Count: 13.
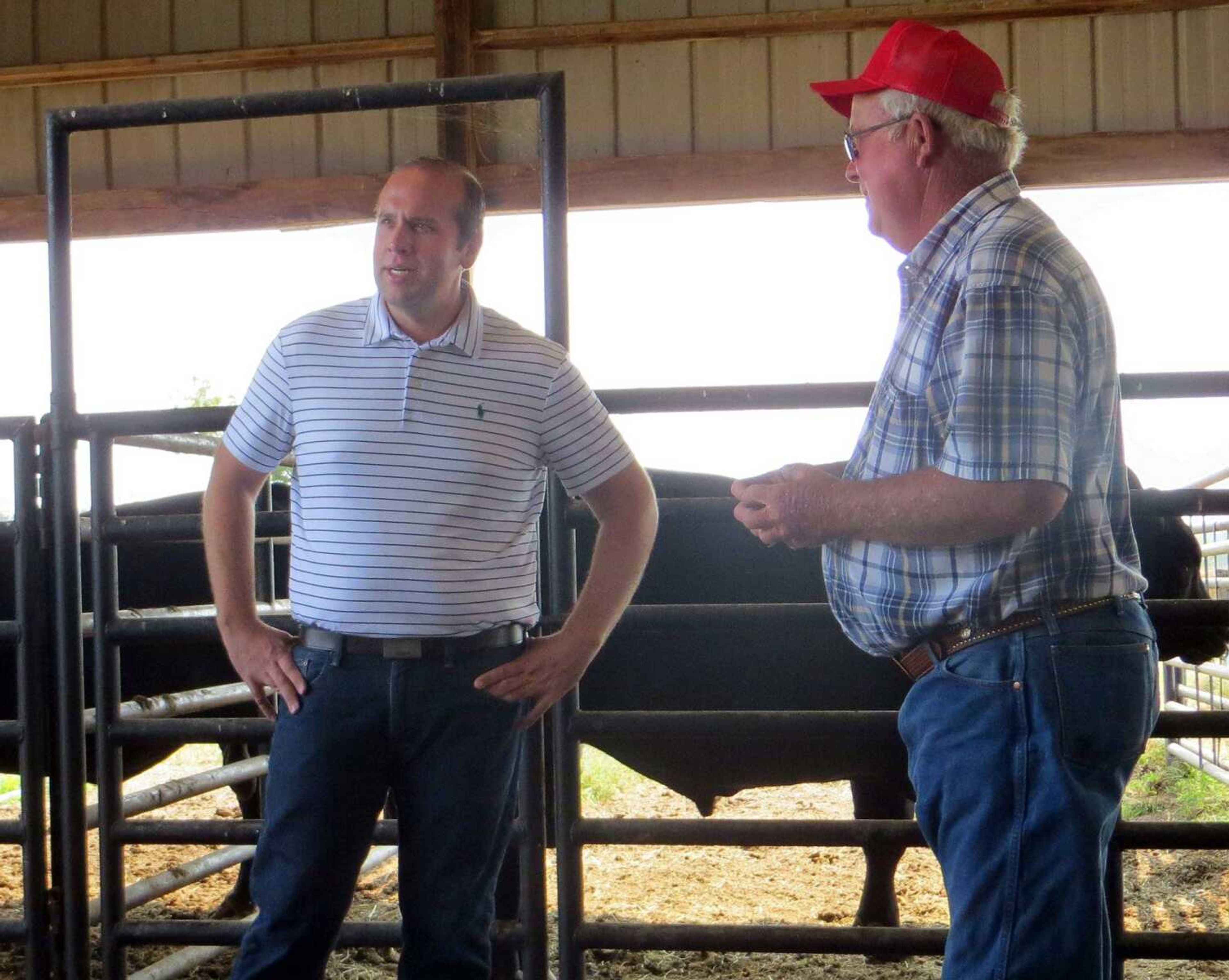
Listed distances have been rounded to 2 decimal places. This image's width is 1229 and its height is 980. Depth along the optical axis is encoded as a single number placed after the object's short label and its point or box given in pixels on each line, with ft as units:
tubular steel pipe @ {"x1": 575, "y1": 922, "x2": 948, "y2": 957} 7.09
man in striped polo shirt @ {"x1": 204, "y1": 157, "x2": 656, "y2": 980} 5.80
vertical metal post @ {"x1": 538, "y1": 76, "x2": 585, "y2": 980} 7.27
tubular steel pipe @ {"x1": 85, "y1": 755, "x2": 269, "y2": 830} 8.52
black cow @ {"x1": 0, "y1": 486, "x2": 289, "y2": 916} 12.04
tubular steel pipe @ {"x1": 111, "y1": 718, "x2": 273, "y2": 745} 7.75
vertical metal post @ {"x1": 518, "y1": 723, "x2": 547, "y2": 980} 7.36
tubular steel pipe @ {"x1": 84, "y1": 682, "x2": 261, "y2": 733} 8.98
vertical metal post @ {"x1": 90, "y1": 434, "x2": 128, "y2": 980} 7.92
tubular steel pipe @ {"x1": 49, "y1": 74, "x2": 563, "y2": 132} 7.34
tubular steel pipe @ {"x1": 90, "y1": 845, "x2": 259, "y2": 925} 8.54
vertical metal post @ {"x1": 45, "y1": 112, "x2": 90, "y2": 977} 7.88
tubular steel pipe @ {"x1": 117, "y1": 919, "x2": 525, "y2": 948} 7.49
